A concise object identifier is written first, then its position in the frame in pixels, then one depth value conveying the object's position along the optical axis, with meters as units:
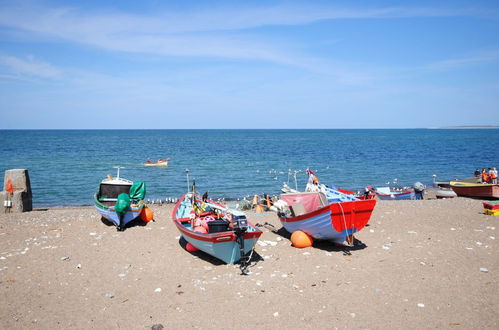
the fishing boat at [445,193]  23.62
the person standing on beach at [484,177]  22.58
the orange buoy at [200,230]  11.59
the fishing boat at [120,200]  14.34
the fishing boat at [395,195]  25.27
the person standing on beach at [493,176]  22.41
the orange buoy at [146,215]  15.77
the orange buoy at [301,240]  12.41
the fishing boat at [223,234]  10.41
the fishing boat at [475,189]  21.47
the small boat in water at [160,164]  44.75
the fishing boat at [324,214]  11.36
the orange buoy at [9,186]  18.27
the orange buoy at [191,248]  12.05
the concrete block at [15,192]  18.16
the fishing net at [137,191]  15.85
